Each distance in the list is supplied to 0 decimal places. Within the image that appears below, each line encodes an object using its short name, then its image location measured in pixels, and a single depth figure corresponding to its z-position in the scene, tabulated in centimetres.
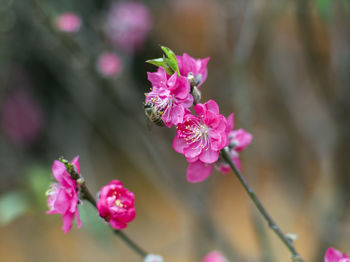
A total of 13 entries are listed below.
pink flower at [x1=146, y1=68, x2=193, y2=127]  105
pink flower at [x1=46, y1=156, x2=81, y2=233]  107
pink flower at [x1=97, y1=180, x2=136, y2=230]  107
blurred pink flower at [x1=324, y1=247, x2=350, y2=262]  106
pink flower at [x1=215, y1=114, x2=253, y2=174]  111
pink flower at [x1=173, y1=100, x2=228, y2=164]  105
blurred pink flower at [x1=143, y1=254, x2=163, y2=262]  112
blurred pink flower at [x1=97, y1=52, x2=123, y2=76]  152
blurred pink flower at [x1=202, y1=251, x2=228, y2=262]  134
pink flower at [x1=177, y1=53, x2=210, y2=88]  107
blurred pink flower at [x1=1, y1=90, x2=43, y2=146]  251
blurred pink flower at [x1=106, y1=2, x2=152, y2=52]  193
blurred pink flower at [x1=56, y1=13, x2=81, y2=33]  138
